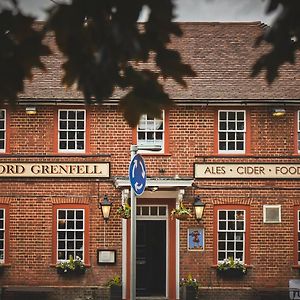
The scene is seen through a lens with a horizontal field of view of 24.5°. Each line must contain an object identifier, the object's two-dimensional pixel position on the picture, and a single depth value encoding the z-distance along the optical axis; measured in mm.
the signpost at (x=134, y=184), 8577
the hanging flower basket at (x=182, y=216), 17125
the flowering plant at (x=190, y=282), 17608
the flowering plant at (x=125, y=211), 17297
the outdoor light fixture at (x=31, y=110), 17969
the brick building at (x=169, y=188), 18078
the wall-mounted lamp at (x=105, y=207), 17719
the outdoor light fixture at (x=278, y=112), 18016
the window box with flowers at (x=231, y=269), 17969
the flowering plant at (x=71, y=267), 17922
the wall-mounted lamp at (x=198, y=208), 17719
